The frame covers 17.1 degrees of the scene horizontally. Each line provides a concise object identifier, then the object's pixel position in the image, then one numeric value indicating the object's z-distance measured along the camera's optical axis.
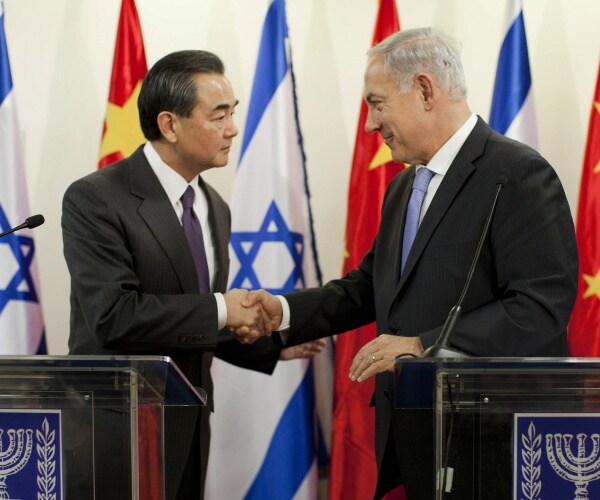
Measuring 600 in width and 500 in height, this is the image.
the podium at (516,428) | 3.98
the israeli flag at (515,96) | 8.07
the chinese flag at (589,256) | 7.73
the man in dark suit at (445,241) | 5.42
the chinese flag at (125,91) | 8.18
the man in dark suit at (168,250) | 6.02
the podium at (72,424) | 3.98
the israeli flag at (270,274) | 7.95
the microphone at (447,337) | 4.45
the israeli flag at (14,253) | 7.91
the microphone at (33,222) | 5.12
